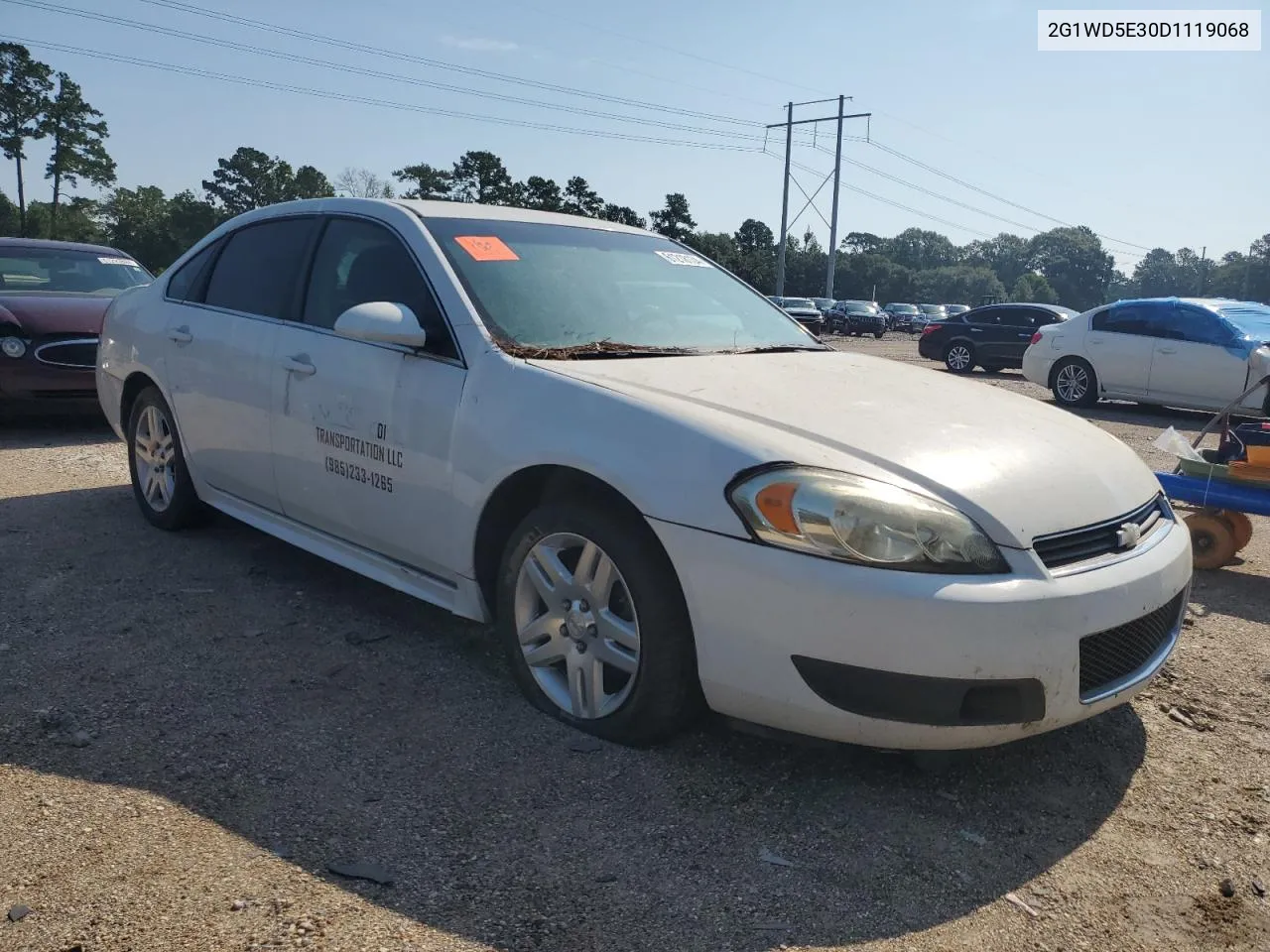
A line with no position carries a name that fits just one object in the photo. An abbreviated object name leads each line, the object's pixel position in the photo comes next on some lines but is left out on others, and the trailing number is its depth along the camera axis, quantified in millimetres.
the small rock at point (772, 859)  2354
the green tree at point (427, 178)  63844
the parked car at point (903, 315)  49812
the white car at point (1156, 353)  11438
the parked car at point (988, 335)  19078
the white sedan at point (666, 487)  2418
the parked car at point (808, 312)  33388
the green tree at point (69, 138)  66812
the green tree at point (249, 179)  89688
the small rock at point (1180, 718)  3213
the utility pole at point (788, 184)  52312
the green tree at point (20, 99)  65000
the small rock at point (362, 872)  2248
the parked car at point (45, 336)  7496
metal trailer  4773
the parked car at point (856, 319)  41031
